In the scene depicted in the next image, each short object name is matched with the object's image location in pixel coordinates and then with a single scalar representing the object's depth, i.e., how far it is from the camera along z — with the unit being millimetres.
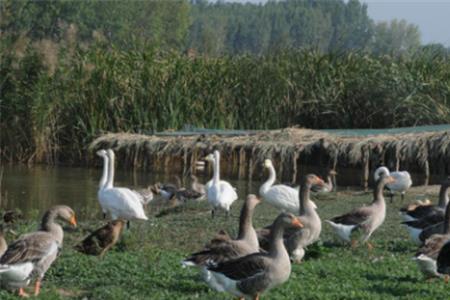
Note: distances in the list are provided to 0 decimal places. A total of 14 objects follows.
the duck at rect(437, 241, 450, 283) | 10398
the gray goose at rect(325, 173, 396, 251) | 15047
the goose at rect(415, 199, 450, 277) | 12086
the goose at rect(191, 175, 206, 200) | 22781
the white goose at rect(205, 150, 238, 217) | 19578
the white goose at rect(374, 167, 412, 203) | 22781
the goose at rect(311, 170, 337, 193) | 23800
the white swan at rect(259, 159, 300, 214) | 18922
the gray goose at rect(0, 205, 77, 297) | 11070
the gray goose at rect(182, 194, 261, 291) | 11203
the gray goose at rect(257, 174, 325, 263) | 13477
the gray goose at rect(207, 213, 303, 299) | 10523
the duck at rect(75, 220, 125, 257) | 13664
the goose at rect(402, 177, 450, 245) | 14500
